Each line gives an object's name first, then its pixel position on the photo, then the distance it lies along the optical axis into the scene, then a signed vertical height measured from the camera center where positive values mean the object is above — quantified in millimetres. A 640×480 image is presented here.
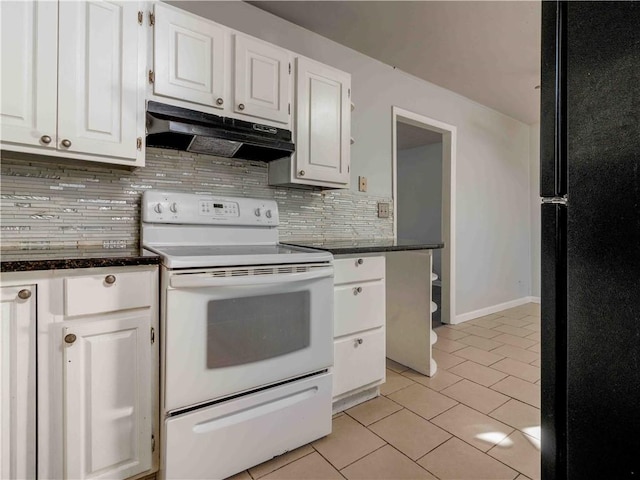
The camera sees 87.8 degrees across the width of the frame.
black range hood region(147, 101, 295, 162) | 1465 +509
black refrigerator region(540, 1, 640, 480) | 426 +4
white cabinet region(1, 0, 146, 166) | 1202 +630
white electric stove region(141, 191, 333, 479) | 1219 -427
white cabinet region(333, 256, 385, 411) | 1764 -470
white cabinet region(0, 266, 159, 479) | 1041 -444
